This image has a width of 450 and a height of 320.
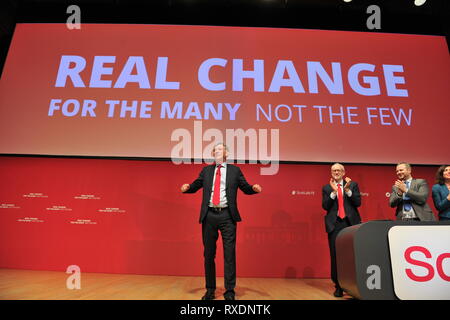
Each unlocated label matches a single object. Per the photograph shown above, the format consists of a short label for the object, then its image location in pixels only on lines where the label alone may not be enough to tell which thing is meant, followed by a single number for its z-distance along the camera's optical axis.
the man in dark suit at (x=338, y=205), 2.95
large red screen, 3.87
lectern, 2.06
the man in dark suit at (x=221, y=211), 2.62
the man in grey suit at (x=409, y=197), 2.59
